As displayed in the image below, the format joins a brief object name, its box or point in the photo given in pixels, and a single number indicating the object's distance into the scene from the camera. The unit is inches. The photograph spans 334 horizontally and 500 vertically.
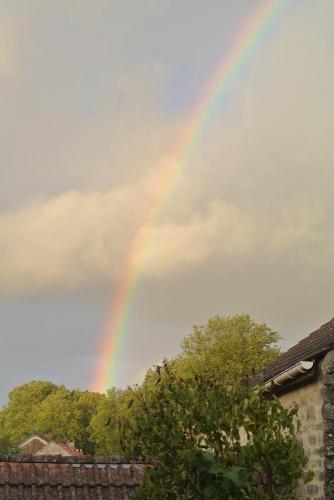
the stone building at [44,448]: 1879.9
